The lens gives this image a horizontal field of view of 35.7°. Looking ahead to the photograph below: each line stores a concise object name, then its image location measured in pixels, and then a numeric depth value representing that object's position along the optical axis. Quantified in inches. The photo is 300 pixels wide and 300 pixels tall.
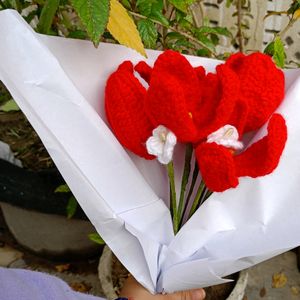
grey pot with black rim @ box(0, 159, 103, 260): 46.9
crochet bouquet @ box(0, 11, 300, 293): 21.5
